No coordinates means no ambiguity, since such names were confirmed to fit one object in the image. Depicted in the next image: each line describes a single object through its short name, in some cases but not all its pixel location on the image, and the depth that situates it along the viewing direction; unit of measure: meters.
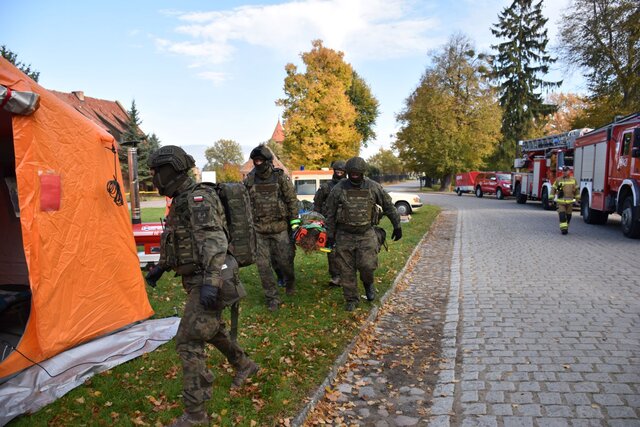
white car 18.85
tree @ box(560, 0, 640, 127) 22.50
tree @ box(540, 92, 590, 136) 52.88
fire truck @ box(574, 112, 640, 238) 12.05
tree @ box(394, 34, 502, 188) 40.50
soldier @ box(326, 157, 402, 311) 6.03
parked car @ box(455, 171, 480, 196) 38.91
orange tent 4.16
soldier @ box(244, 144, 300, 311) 6.14
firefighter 12.67
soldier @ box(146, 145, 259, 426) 3.30
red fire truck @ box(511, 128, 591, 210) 19.44
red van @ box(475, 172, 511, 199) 31.81
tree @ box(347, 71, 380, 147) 51.56
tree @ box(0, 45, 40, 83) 32.06
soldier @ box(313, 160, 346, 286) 7.46
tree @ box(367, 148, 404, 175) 87.81
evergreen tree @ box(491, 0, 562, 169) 42.97
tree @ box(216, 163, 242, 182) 51.91
